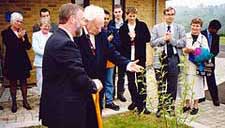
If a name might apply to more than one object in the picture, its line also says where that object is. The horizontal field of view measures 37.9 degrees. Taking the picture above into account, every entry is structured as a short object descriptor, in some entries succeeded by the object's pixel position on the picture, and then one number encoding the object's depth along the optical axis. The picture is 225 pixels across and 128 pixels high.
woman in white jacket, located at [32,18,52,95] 6.02
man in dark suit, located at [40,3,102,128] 3.01
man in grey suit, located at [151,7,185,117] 5.64
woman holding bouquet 5.84
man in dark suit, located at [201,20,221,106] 6.23
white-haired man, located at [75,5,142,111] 3.42
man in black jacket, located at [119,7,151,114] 6.00
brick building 8.20
